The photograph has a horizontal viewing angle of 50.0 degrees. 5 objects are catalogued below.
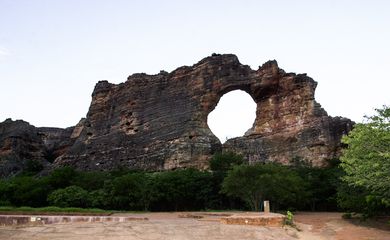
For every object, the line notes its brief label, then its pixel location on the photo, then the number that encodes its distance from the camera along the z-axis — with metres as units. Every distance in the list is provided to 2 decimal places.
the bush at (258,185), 31.83
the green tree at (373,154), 19.12
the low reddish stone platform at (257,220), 18.28
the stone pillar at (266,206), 25.40
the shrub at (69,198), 35.66
